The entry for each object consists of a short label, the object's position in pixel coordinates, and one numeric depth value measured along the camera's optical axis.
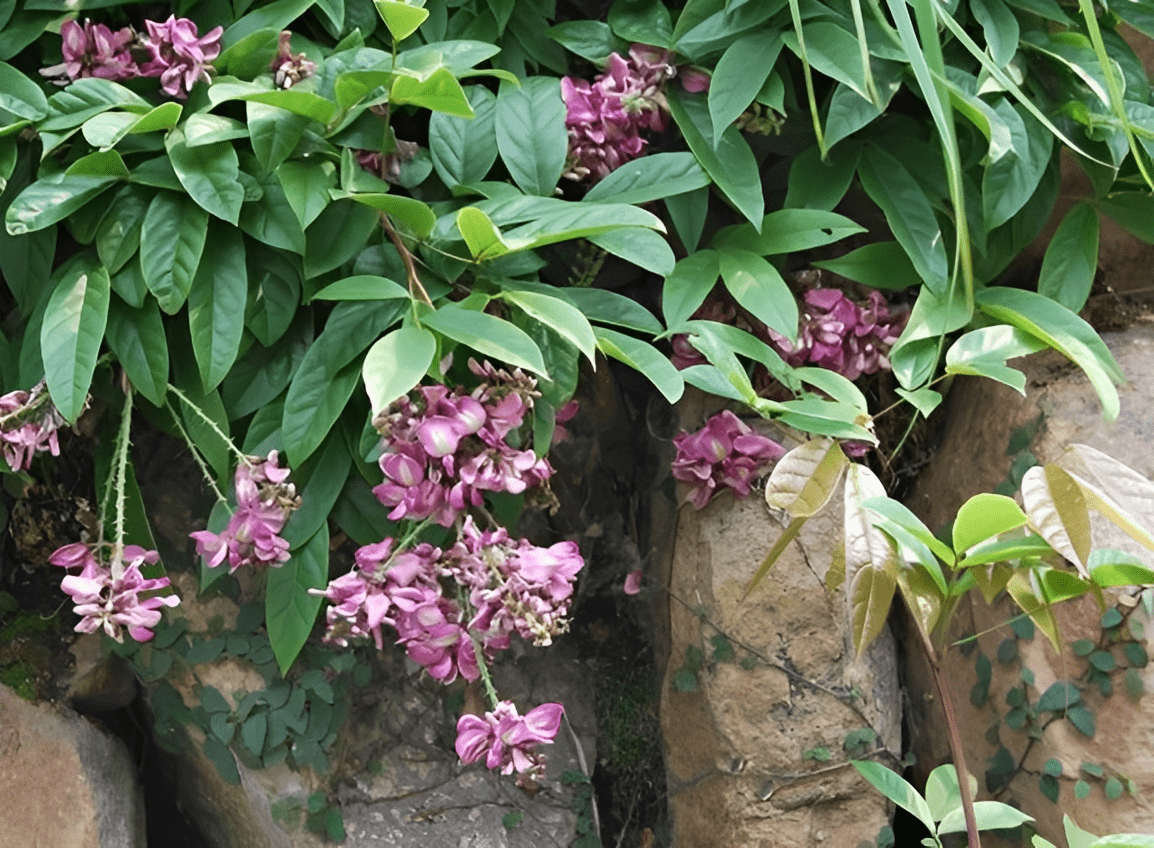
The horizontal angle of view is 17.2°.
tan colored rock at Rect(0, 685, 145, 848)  2.32
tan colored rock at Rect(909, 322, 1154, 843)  2.27
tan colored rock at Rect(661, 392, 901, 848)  2.32
